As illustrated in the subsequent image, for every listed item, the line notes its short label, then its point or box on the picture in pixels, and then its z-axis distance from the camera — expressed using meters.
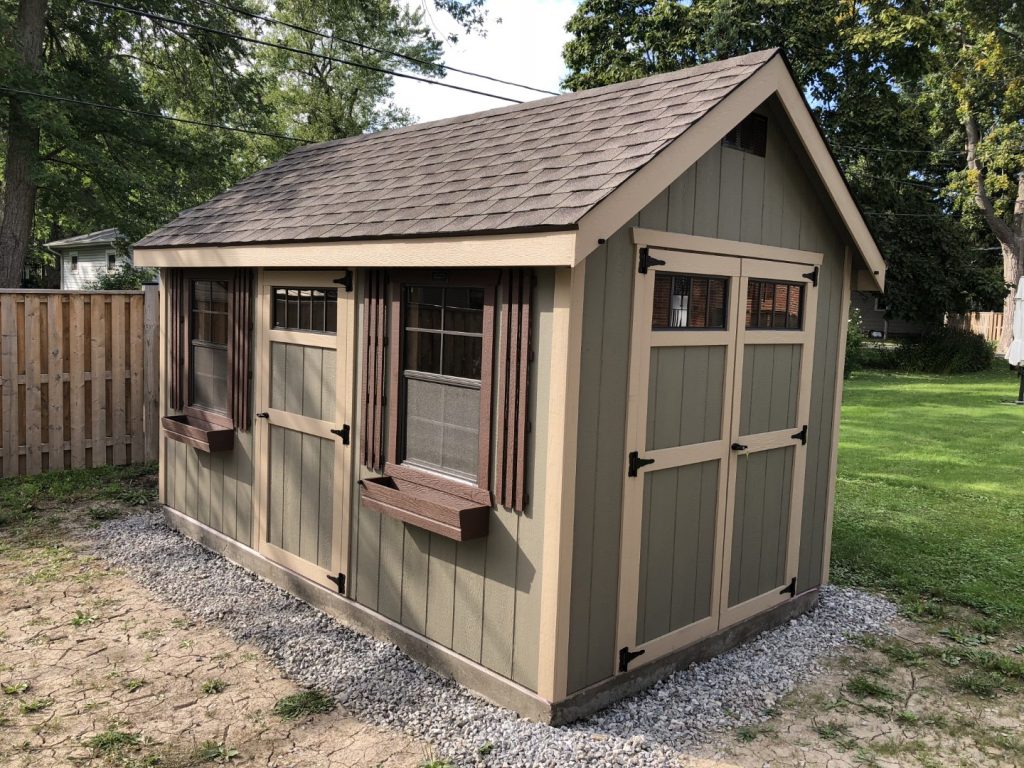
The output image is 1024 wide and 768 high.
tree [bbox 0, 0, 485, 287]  12.78
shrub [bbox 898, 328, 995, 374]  20.53
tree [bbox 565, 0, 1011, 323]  18.02
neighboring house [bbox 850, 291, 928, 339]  30.42
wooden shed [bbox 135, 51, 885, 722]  3.62
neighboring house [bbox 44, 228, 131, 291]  26.86
